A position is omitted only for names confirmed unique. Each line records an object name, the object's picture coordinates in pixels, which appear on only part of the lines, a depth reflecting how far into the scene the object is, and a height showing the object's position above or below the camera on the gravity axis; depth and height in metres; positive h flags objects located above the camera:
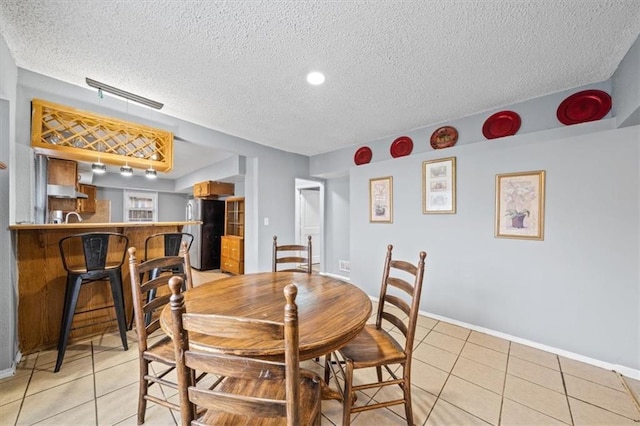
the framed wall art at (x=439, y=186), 2.85 +0.34
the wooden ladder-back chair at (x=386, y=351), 1.30 -0.83
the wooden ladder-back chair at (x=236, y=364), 0.69 -0.45
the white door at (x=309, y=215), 5.79 -0.06
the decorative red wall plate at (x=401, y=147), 3.34 +0.94
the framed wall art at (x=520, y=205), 2.31 +0.09
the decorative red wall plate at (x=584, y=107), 2.11 +0.98
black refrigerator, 5.57 -0.47
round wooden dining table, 0.96 -0.52
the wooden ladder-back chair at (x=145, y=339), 1.32 -0.74
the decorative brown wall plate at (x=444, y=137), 2.95 +0.96
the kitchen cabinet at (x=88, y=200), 5.30 +0.23
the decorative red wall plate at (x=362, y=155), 3.80 +0.92
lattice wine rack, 2.18 +0.75
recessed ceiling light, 2.01 +1.16
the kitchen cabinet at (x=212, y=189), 5.22 +0.51
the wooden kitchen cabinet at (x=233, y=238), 4.98 -0.58
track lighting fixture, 2.14 +1.12
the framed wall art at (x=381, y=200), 3.39 +0.20
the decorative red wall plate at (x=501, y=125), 2.55 +0.98
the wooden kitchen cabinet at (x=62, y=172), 3.54 +0.58
